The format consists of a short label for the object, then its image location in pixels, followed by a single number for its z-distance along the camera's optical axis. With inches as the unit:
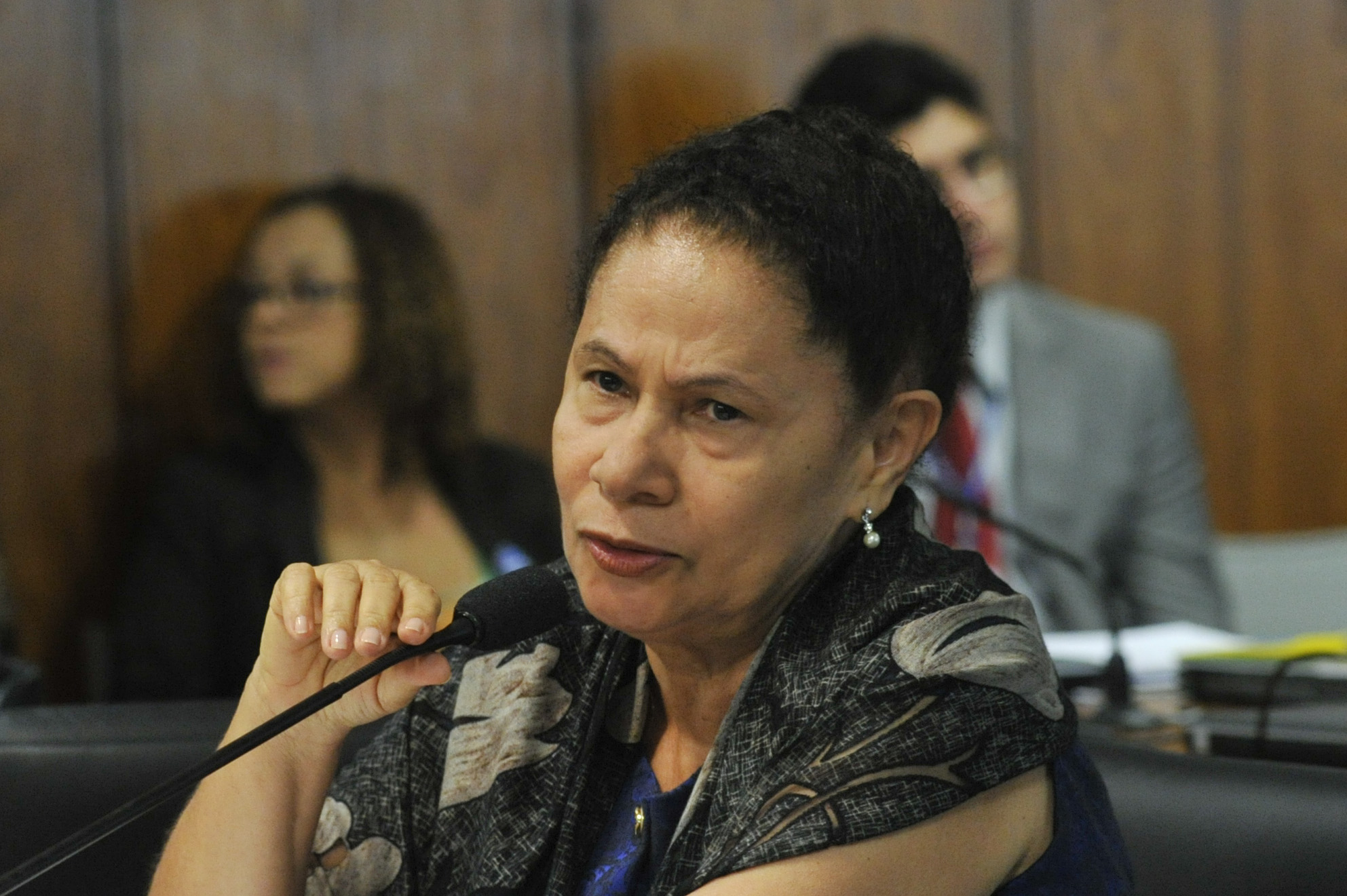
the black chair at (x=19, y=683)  128.8
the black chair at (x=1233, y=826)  118.7
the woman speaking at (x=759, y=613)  116.3
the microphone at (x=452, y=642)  113.9
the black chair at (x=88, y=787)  122.8
